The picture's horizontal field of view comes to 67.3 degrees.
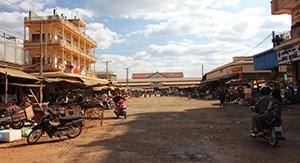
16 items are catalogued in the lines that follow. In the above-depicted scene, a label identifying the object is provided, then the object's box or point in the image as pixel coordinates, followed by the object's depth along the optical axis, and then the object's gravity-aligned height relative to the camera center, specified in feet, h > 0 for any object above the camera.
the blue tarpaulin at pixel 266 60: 60.70 +8.30
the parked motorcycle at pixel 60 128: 24.32 -4.01
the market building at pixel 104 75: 197.52 +14.85
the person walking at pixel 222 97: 59.33 -2.03
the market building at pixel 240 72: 90.17 +7.31
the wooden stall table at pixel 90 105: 35.48 -2.16
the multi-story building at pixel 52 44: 86.90 +19.81
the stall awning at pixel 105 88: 65.67 +1.00
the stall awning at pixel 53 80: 45.17 +2.41
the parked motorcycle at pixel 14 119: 29.43 -3.51
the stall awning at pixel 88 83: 53.71 +2.03
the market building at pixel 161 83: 223.44 +7.78
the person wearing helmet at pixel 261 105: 21.09 -1.55
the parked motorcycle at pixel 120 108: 42.81 -3.27
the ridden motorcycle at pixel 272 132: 19.35 -3.82
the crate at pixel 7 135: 24.78 -4.75
